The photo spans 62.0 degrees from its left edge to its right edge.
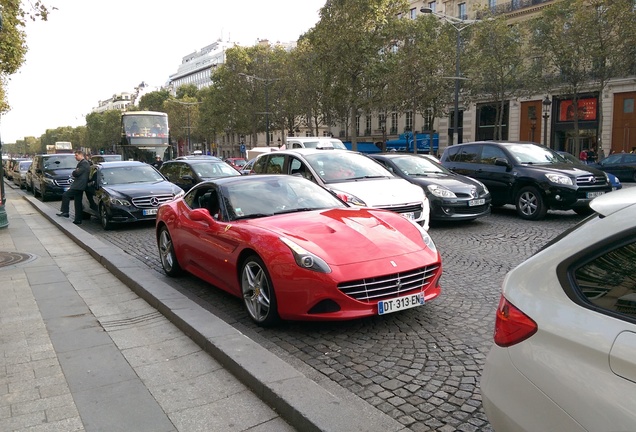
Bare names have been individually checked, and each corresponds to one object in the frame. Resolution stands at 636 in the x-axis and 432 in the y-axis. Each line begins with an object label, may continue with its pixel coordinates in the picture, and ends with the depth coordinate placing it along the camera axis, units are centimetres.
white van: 2324
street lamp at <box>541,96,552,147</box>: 3461
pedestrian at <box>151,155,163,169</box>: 2836
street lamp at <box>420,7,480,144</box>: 3011
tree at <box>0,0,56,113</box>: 1311
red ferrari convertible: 430
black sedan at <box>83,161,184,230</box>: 1147
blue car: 1173
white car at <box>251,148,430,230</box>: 874
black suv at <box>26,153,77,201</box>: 1938
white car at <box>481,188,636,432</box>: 178
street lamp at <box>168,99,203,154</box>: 7745
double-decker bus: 2917
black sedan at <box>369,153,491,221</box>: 992
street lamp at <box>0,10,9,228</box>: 1177
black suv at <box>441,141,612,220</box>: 1041
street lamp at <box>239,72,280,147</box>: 4943
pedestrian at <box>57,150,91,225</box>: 1279
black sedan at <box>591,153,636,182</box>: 2447
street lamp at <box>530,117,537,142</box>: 4162
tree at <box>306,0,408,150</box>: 3269
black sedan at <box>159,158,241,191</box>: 1399
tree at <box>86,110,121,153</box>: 11450
